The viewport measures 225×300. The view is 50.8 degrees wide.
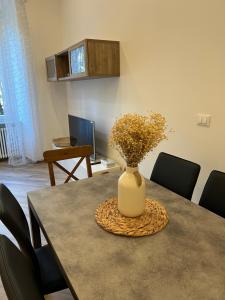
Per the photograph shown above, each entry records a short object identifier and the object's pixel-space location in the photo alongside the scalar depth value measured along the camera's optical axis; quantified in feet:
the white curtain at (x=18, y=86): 12.78
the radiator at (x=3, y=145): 14.65
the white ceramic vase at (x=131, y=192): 3.88
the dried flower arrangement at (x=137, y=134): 3.52
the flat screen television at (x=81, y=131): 10.45
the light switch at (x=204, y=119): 5.99
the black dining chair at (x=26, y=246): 3.59
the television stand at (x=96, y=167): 9.68
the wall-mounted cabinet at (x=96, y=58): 8.64
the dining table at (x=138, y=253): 2.66
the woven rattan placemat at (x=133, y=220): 3.69
